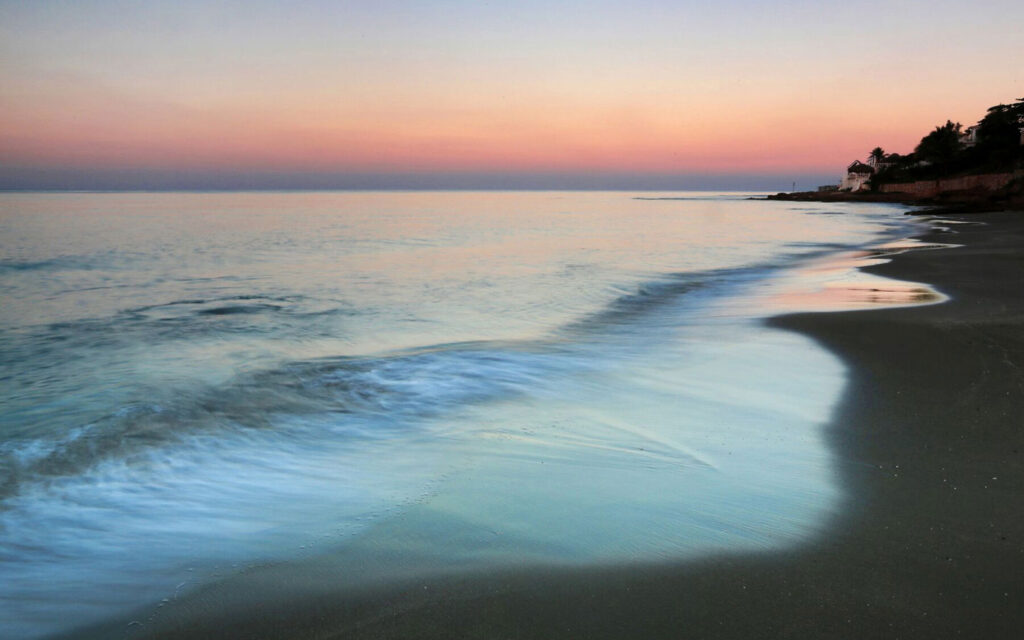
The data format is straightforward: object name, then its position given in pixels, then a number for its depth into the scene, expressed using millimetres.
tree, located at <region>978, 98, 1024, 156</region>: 68688
